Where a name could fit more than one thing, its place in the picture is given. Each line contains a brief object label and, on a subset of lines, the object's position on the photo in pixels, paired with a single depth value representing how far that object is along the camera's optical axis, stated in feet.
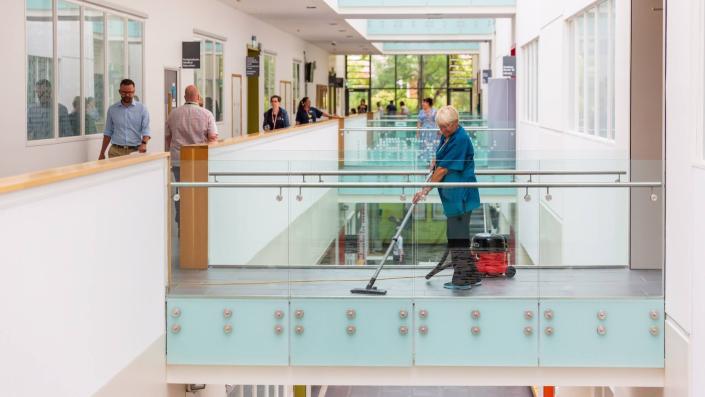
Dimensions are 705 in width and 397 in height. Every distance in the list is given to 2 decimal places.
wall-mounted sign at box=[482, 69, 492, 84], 139.85
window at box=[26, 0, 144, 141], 44.09
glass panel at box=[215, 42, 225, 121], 79.38
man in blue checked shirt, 45.03
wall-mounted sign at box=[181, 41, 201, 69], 65.36
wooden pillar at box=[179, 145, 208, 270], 30.53
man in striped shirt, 43.42
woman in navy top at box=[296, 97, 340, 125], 77.41
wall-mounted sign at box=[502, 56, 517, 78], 100.37
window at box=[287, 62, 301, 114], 126.11
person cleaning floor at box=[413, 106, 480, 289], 29.96
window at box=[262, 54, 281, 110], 101.96
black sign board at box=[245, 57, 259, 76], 89.66
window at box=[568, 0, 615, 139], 46.60
